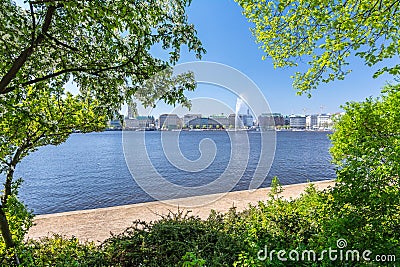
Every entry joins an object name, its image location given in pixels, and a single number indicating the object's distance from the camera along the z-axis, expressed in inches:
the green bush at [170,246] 111.5
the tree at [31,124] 113.7
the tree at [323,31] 152.2
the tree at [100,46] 95.3
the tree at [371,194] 104.0
